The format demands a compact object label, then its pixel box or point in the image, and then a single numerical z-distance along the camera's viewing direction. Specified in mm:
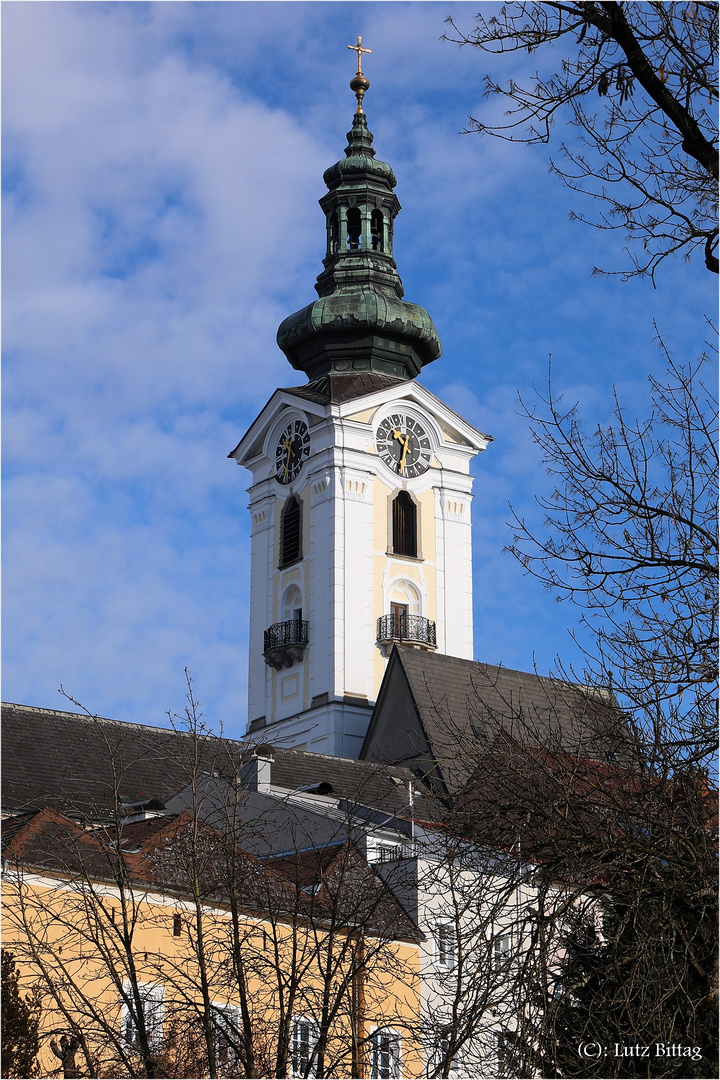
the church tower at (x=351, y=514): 90630
